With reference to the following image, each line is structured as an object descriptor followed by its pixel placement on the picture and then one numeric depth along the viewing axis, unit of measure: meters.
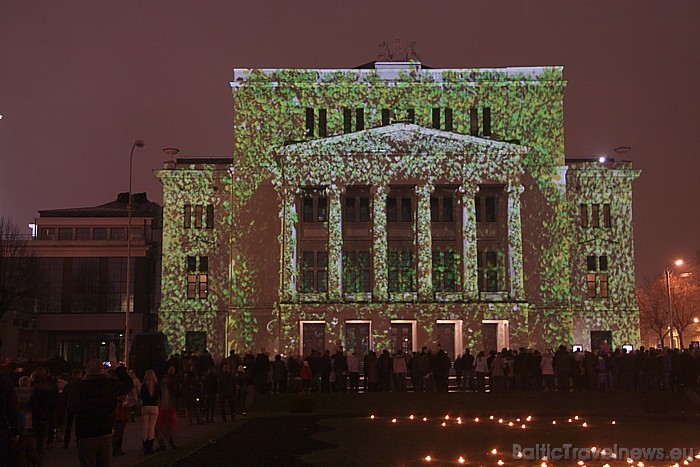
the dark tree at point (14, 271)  58.34
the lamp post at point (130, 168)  43.69
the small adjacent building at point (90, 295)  69.44
